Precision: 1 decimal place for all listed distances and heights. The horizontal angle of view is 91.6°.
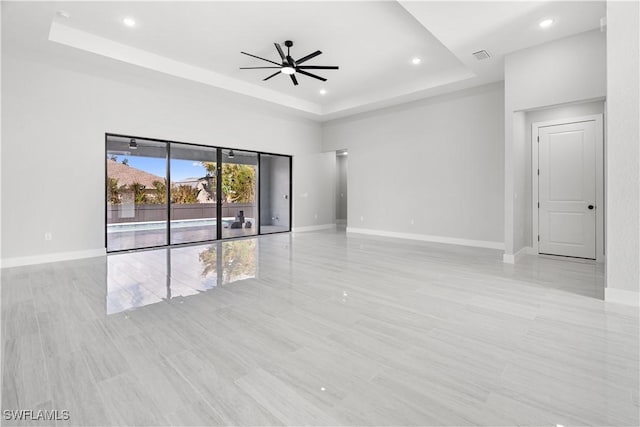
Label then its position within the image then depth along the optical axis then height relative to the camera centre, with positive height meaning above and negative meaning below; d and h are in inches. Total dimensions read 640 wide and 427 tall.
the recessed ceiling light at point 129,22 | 174.1 +108.4
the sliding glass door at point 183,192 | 240.7 +18.1
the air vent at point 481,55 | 195.6 +100.4
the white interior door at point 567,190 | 203.5 +14.6
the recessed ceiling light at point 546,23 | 157.9 +97.0
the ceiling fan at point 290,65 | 194.9 +95.2
